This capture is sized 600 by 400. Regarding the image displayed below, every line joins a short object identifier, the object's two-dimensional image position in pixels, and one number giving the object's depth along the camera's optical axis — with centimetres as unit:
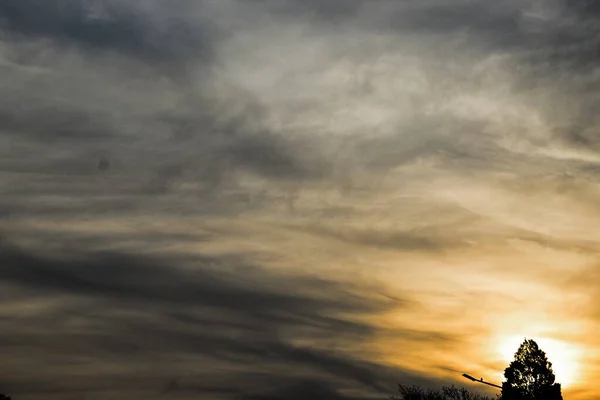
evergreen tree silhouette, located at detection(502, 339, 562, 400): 11106
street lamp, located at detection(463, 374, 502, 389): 6256
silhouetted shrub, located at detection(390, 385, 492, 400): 11294
